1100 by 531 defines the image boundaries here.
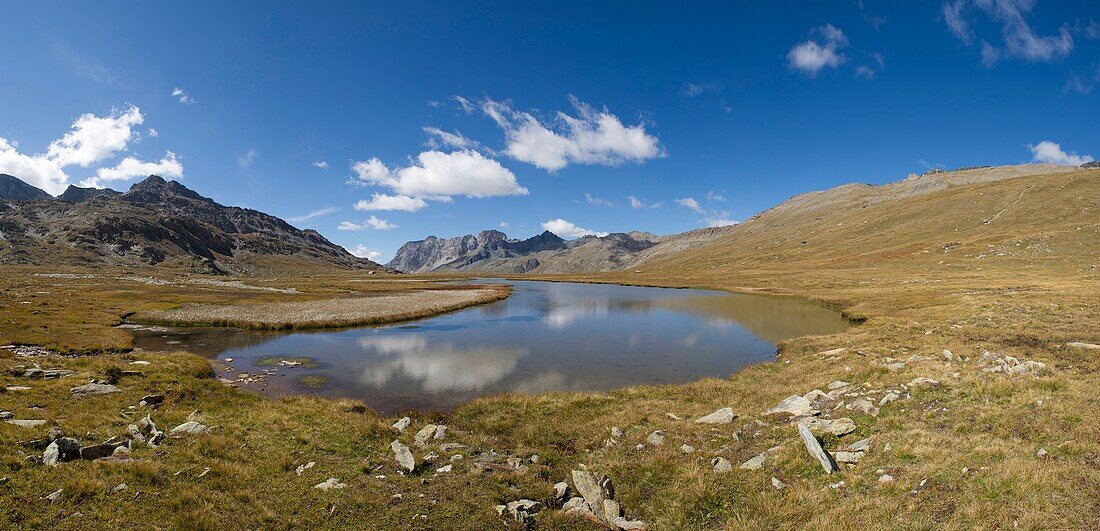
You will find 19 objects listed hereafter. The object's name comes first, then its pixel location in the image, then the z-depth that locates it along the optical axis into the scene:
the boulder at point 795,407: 18.62
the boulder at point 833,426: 15.85
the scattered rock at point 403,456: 15.89
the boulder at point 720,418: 19.67
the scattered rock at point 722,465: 14.59
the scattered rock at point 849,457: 13.41
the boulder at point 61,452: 12.80
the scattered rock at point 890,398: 17.75
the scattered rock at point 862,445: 13.95
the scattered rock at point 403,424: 20.64
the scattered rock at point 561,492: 13.94
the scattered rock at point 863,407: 17.23
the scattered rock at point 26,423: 15.28
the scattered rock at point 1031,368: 18.37
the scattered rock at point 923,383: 18.36
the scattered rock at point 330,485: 14.01
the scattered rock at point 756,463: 14.34
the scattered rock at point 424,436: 18.78
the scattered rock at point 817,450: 13.21
